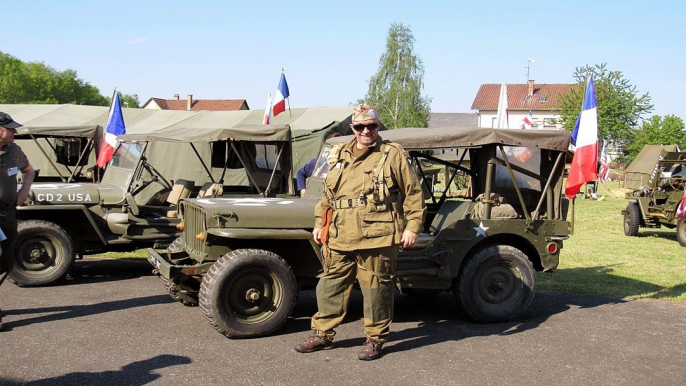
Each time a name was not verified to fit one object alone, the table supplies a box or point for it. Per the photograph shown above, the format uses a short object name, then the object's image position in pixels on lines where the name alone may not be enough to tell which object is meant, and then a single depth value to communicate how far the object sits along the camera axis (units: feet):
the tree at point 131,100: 335.06
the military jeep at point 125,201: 24.13
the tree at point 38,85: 199.31
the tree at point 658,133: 120.37
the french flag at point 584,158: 21.13
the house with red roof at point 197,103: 225.97
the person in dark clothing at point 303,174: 29.09
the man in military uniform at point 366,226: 15.71
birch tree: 138.41
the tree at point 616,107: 108.88
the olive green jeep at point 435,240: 17.30
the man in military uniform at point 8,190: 17.58
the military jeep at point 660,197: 46.16
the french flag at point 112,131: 33.01
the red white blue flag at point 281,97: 37.96
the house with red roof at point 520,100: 194.08
